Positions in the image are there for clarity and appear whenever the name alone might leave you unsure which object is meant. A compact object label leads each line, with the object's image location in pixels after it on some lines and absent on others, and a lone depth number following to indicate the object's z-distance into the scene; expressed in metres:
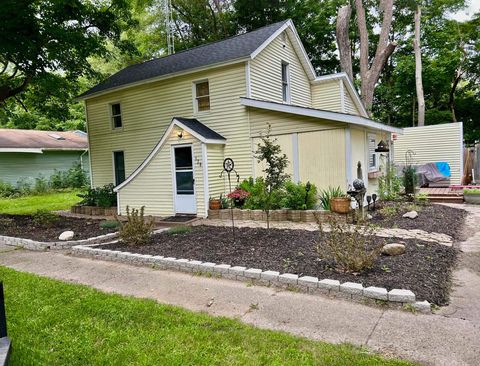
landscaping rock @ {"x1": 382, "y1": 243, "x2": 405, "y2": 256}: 5.24
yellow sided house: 9.31
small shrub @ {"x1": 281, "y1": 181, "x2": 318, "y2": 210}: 8.73
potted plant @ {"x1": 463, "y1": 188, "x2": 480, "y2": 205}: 11.28
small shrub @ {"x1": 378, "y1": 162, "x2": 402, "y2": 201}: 11.11
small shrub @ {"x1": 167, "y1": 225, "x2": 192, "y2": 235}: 7.81
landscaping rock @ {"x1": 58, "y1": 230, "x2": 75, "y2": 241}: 7.48
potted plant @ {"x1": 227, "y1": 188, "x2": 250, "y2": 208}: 9.63
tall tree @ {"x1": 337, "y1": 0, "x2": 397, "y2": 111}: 15.84
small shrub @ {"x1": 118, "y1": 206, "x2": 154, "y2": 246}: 6.70
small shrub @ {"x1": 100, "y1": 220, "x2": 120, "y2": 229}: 9.02
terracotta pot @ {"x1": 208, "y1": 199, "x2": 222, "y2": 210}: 9.70
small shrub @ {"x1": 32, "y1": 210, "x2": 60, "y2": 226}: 9.50
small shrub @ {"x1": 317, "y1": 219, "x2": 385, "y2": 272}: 4.47
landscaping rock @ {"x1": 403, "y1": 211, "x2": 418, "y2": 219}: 8.31
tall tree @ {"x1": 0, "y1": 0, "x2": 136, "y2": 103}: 9.58
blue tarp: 14.95
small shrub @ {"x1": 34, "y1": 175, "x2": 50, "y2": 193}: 19.16
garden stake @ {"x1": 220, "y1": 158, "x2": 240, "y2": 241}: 10.02
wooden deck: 11.81
